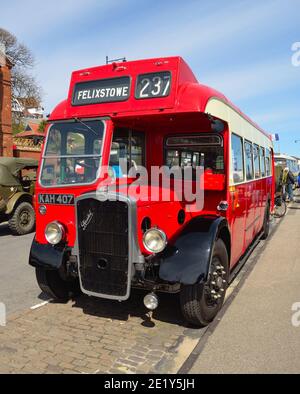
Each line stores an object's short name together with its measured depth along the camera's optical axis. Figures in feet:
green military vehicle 34.35
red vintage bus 13.17
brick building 88.89
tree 134.92
